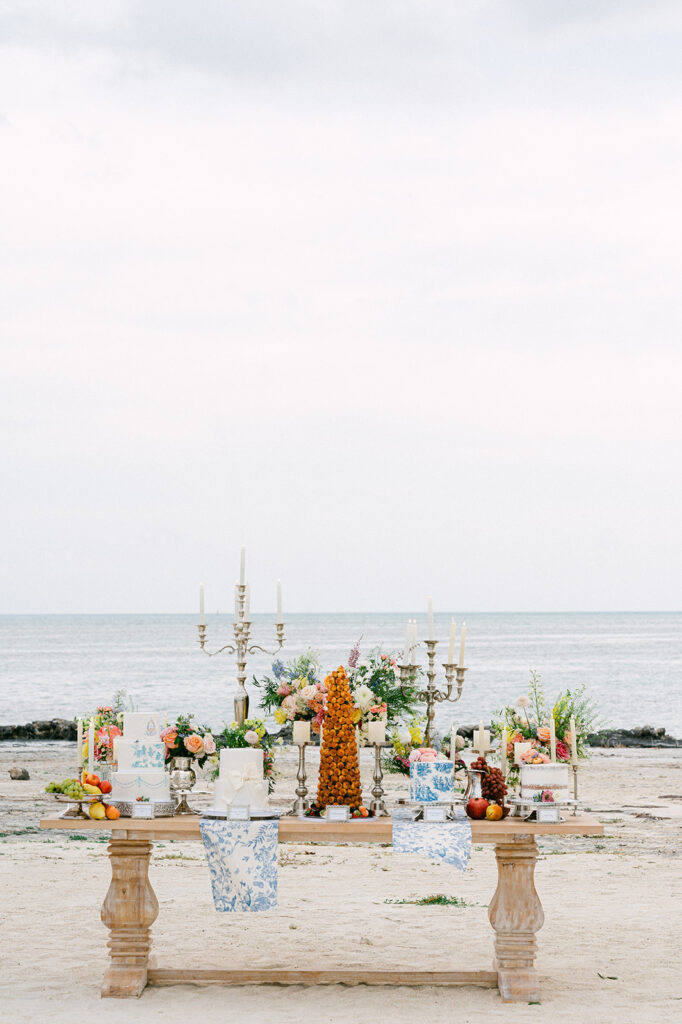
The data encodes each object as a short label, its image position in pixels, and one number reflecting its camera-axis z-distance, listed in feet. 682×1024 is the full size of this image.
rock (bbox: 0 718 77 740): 90.53
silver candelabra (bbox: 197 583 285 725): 22.49
